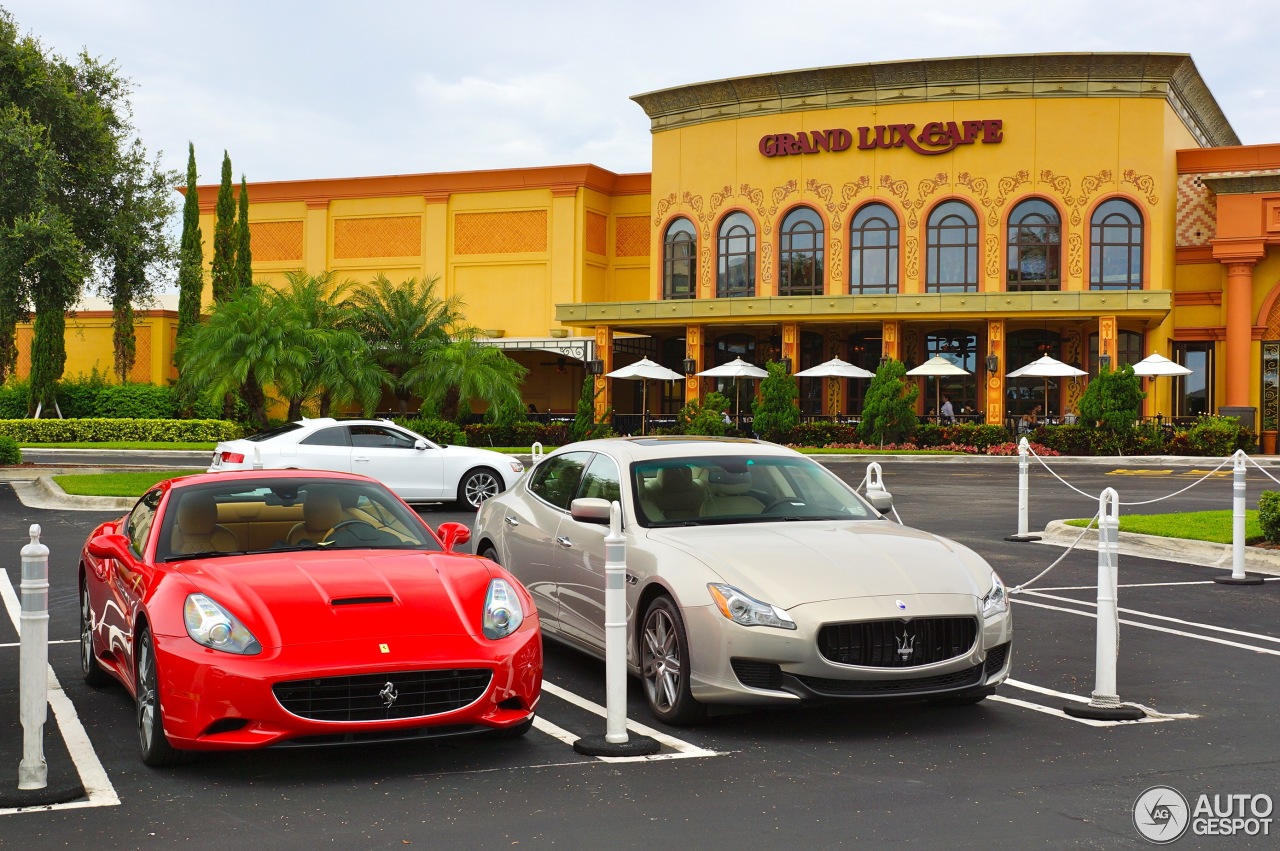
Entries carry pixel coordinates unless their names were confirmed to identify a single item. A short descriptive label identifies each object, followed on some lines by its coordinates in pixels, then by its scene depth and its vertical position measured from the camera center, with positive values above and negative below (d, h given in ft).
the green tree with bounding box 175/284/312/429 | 128.98 +7.07
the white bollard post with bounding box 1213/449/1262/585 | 40.45 -2.91
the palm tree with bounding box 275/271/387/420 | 131.95 +6.54
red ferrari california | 19.45 -3.19
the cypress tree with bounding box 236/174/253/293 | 152.05 +19.00
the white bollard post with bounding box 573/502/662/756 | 21.52 -3.59
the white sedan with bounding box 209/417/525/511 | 63.52 -1.55
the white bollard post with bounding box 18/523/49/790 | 18.69 -3.36
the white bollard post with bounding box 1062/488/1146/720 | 24.38 -3.55
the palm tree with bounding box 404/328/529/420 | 132.67 +4.88
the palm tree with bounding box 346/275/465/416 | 140.36 +10.50
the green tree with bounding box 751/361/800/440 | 125.90 +2.27
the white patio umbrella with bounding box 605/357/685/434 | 136.36 +5.71
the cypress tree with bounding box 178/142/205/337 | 147.02 +20.41
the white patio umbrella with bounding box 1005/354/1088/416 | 124.06 +5.89
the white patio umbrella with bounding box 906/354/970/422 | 126.82 +6.00
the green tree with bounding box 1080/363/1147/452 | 113.09 +2.58
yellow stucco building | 133.18 +20.74
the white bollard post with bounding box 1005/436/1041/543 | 52.80 -3.03
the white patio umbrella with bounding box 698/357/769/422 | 133.39 +5.81
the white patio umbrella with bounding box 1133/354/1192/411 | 121.60 +6.09
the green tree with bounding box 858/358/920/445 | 119.85 +2.08
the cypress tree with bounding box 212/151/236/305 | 150.00 +20.35
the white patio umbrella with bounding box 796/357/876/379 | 130.52 +5.78
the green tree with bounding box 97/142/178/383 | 92.73 +13.26
